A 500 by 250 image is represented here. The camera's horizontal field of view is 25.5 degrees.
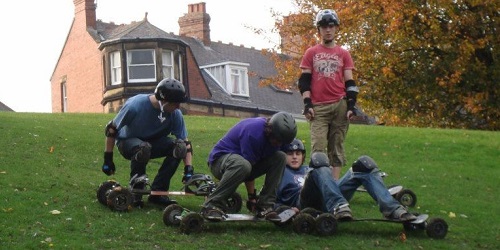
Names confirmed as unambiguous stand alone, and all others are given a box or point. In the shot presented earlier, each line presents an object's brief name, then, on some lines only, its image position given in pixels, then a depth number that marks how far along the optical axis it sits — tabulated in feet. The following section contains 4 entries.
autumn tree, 126.52
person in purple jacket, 42.09
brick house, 190.39
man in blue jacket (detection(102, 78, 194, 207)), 44.93
